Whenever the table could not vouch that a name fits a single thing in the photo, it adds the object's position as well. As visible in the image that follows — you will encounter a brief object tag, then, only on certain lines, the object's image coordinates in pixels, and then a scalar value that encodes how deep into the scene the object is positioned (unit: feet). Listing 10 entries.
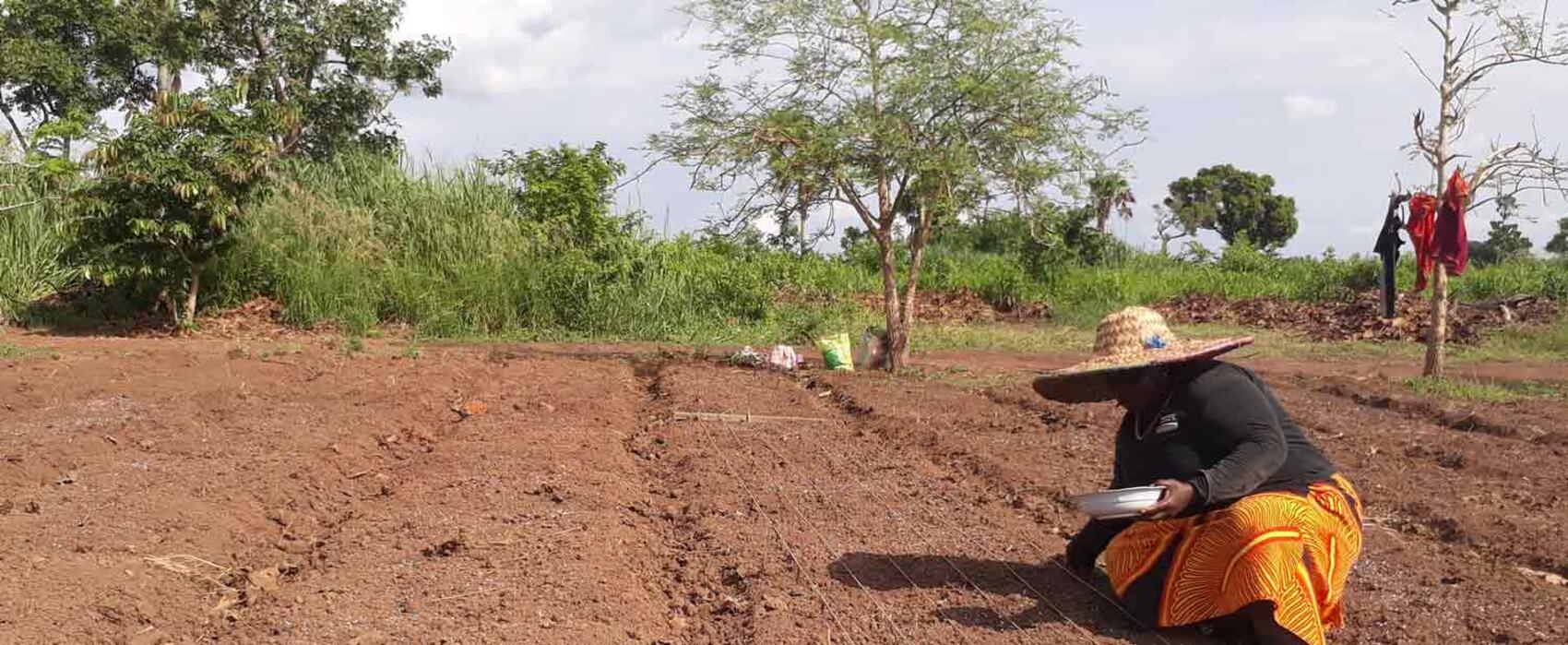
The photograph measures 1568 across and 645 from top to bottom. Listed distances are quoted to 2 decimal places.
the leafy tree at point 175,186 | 42.29
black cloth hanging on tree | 41.68
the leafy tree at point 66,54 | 65.26
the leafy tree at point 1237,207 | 134.10
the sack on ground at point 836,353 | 39.58
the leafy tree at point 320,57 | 64.39
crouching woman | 12.29
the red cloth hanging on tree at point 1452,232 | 35.70
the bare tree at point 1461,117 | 34.17
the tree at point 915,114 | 34.91
